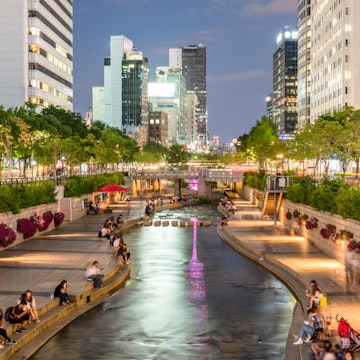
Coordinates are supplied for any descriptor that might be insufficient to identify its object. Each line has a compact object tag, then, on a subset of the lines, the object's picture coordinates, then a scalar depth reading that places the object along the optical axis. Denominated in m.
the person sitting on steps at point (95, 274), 27.96
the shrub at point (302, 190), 46.97
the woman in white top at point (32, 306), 21.38
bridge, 104.12
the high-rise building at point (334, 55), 126.62
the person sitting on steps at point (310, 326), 19.33
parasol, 67.19
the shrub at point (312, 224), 42.09
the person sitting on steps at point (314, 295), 22.04
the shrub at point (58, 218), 52.03
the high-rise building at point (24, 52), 116.12
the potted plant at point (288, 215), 51.67
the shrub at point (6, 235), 37.16
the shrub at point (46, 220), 47.16
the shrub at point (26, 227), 41.86
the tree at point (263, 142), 120.88
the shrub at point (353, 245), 29.70
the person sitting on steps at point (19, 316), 20.63
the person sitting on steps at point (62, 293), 24.34
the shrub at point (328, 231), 36.03
